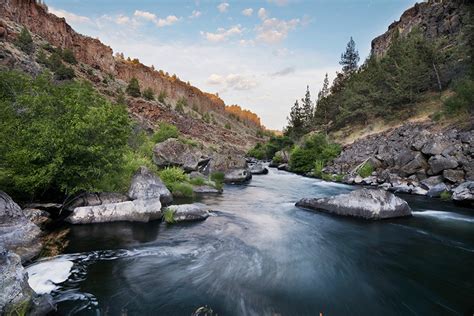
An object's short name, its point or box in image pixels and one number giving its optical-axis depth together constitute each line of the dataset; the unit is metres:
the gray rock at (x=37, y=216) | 9.15
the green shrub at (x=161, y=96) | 74.91
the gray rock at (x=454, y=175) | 16.50
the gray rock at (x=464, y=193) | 14.08
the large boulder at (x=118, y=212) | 10.16
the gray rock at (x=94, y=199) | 11.25
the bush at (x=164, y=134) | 33.73
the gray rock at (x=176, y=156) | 21.44
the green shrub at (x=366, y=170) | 23.91
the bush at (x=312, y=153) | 34.28
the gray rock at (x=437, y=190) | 16.62
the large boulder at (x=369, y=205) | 11.92
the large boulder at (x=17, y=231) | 6.81
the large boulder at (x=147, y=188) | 12.33
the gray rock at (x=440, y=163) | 16.95
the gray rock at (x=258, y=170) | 33.00
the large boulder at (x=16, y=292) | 4.08
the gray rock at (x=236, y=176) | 25.16
